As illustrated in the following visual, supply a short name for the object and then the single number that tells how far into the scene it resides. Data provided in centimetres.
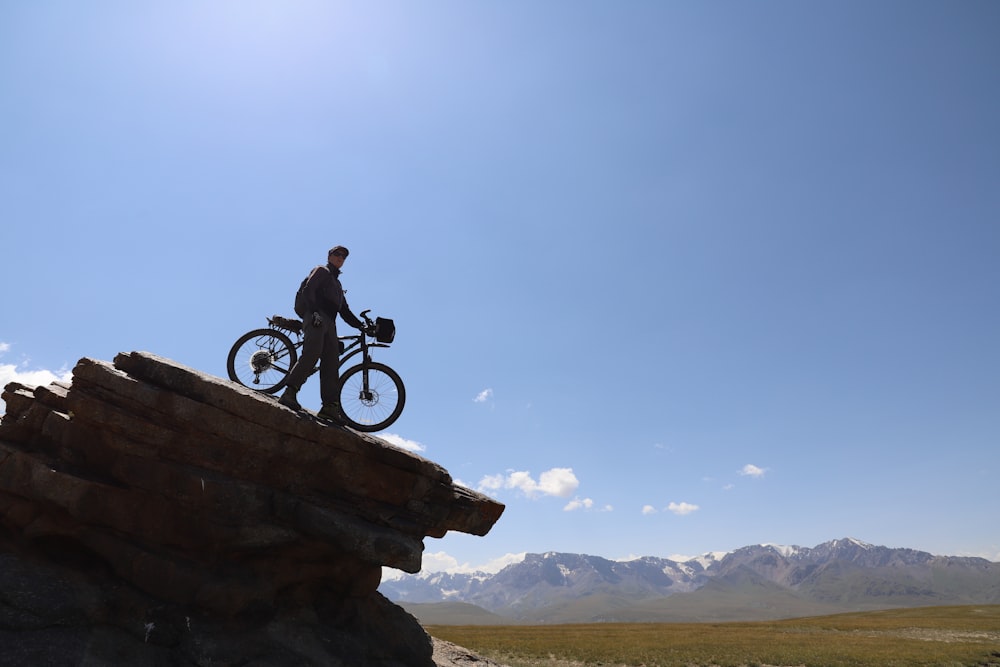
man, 1378
